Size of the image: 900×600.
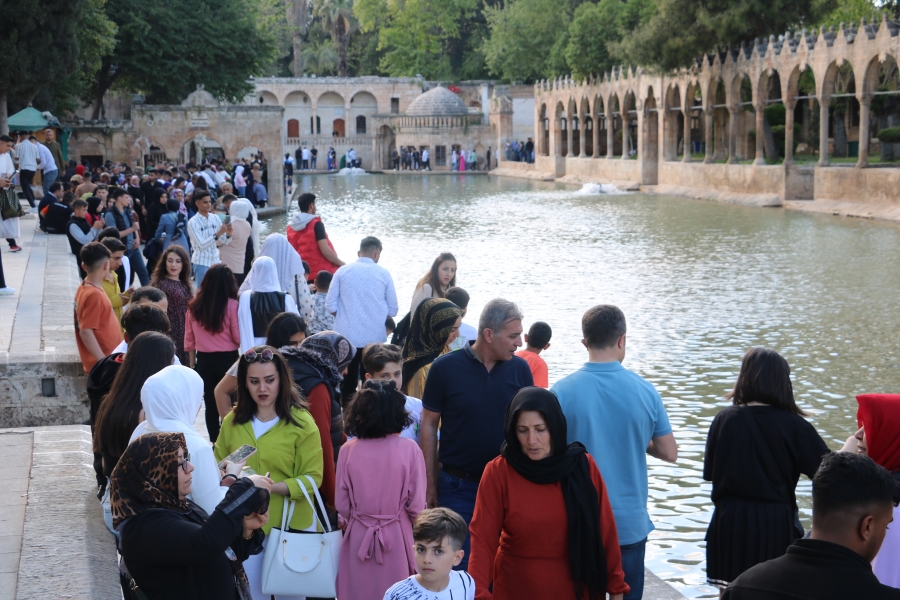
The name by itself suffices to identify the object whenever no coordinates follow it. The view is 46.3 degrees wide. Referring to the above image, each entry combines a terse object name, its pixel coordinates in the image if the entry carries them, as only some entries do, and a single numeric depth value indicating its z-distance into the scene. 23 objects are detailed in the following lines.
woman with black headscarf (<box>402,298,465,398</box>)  5.75
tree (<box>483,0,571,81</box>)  61.81
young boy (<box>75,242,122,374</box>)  7.14
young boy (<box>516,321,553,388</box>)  6.20
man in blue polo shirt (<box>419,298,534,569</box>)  4.67
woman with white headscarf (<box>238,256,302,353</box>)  7.37
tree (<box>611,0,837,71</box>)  33.09
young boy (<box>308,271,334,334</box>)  8.46
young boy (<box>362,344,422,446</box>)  5.18
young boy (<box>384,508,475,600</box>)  3.69
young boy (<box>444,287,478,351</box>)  6.80
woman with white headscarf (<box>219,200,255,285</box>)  11.18
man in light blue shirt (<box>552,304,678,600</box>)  4.32
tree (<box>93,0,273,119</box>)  35.72
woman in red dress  3.78
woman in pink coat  4.35
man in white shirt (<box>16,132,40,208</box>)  19.39
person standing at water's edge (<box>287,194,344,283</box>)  10.44
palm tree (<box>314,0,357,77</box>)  76.31
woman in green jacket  4.54
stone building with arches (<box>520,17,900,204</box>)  28.09
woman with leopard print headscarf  3.38
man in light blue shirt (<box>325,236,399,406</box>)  7.88
